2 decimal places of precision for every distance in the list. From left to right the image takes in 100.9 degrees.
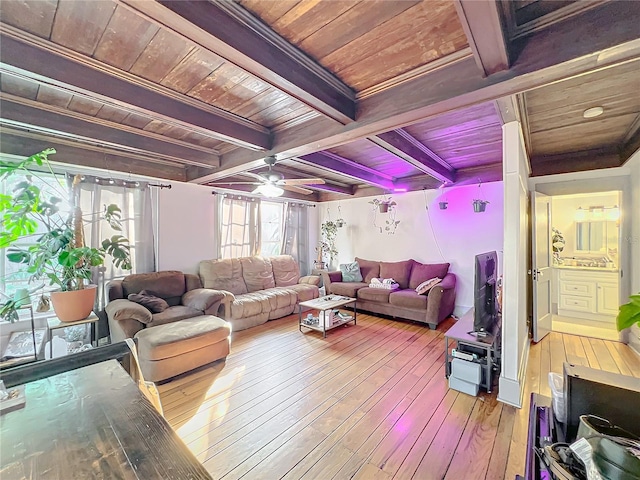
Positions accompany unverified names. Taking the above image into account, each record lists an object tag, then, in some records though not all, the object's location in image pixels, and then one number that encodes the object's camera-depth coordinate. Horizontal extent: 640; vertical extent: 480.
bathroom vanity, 4.03
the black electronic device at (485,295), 2.41
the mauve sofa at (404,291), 4.01
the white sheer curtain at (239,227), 4.78
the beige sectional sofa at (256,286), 3.95
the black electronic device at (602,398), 0.97
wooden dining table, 0.63
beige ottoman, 2.47
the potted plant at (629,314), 1.01
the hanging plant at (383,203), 5.23
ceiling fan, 2.83
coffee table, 3.72
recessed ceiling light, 2.22
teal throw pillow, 5.27
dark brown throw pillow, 3.22
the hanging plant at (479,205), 4.16
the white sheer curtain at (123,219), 3.30
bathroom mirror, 4.52
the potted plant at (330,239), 6.14
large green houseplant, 2.05
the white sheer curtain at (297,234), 5.77
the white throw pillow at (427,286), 4.23
